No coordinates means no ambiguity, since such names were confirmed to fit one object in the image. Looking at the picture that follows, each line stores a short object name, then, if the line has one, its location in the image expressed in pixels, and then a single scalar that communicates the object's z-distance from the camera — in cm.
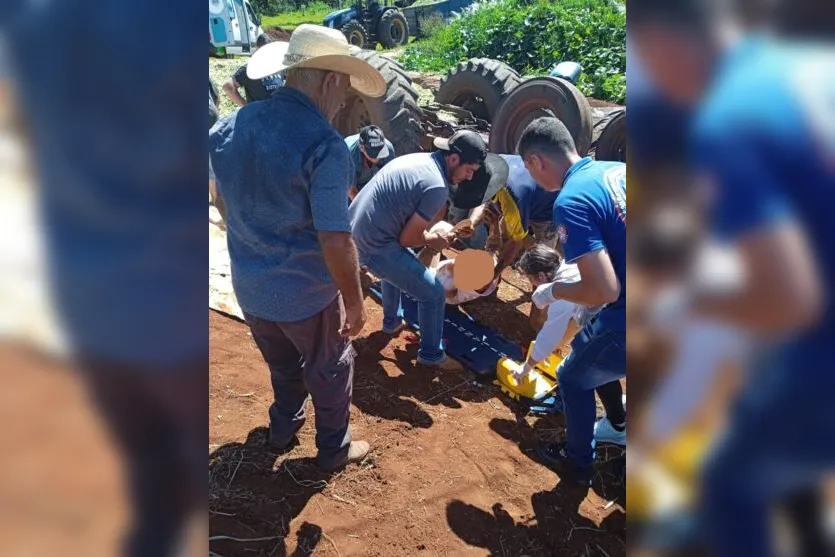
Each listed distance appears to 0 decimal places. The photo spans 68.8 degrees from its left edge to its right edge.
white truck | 1577
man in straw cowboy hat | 230
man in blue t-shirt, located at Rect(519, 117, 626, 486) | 229
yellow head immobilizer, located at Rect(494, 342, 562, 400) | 383
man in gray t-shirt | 373
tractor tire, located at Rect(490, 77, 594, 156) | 621
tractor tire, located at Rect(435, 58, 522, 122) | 780
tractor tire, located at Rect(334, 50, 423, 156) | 687
